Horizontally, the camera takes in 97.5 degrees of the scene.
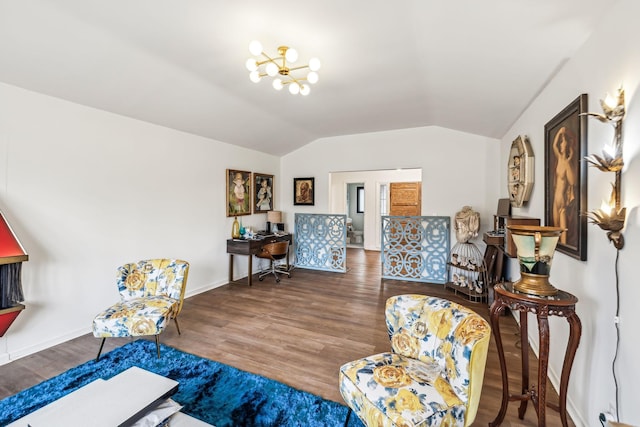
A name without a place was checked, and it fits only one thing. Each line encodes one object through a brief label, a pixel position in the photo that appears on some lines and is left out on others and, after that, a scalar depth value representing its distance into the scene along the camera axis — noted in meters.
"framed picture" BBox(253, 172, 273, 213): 5.62
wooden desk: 4.73
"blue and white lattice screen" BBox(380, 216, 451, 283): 4.93
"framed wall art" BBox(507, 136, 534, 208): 2.74
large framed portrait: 1.73
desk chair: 4.87
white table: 1.29
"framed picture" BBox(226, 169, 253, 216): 4.96
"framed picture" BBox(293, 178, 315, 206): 6.07
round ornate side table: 1.47
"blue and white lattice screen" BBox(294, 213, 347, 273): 5.74
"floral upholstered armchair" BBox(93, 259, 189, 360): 2.43
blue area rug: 1.85
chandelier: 2.14
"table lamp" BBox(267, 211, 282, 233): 5.77
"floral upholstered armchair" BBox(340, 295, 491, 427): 1.33
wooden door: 7.82
